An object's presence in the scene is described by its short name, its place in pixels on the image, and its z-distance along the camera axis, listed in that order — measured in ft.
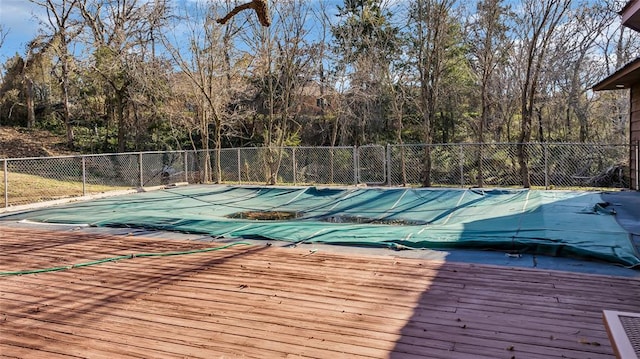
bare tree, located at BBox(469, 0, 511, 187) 34.71
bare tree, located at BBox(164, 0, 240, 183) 34.01
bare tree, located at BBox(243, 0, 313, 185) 33.35
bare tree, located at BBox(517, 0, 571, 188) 31.27
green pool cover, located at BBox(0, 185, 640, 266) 12.95
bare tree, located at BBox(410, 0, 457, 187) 34.06
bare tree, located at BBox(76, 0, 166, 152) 47.50
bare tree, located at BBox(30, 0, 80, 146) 49.52
